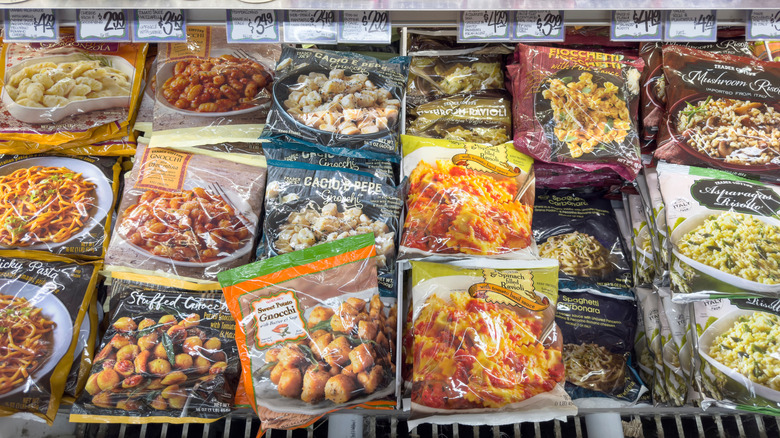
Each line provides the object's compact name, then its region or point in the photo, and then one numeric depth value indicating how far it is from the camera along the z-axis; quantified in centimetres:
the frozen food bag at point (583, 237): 190
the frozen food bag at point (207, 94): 192
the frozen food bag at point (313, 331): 145
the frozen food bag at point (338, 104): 177
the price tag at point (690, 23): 149
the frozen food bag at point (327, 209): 171
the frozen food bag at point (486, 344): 144
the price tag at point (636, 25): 149
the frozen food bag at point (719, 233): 158
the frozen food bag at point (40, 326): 152
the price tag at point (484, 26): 149
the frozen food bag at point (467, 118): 199
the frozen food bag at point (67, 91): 187
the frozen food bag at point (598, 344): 173
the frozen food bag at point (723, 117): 176
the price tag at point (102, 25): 144
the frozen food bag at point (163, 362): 150
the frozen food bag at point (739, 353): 152
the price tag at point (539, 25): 149
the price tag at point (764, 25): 150
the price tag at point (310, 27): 147
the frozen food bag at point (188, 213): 172
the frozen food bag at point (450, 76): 209
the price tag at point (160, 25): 146
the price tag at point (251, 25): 145
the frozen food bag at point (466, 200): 166
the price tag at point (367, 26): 148
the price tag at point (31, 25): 145
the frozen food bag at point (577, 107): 175
